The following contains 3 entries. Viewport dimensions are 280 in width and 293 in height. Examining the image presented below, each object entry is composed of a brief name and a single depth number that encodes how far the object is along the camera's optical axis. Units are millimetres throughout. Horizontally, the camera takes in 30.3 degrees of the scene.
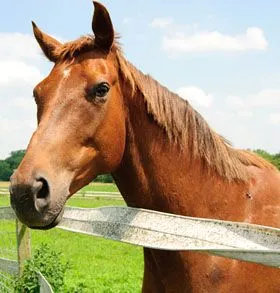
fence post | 6270
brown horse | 2924
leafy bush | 6004
